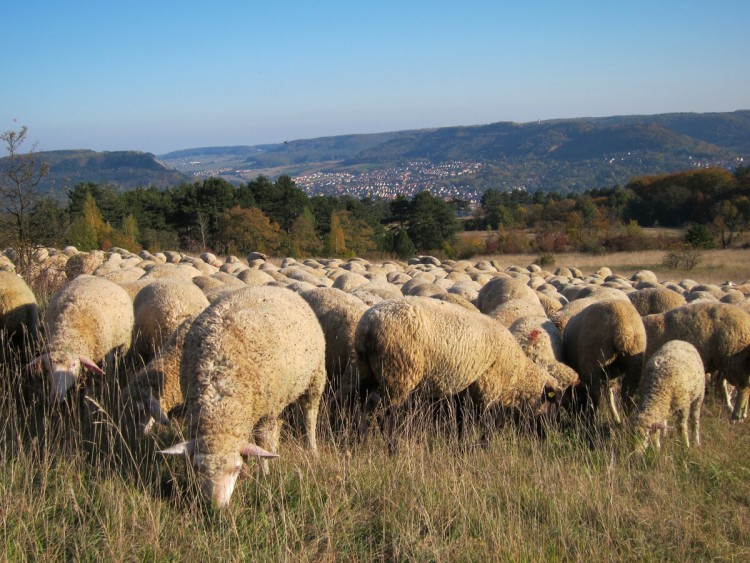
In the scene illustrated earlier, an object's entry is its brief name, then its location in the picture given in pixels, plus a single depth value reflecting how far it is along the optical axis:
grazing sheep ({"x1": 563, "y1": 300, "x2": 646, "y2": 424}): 7.77
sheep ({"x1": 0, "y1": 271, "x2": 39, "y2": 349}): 7.84
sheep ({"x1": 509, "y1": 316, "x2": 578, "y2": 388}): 7.39
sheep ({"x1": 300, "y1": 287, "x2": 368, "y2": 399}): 6.67
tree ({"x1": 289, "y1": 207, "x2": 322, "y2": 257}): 57.16
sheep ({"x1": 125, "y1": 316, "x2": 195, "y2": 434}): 5.32
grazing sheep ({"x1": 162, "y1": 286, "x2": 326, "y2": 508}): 4.30
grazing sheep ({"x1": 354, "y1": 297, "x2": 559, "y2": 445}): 5.90
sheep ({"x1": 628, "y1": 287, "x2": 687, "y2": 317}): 10.77
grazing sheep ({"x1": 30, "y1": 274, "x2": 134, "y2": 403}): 6.10
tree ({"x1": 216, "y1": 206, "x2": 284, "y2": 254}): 55.34
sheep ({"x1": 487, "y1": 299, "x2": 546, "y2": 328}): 9.32
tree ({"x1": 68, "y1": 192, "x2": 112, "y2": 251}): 36.62
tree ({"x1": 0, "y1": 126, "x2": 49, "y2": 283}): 14.85
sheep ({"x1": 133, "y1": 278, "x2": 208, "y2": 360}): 7.43
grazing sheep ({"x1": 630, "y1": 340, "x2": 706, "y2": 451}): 6.33
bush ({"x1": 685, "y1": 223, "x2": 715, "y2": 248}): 49.69
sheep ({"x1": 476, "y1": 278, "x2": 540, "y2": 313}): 11.56
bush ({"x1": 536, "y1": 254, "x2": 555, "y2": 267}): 45.53
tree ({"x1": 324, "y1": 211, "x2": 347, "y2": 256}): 56.00
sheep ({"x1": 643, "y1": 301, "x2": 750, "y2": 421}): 8.22
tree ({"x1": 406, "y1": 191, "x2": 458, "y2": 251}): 64.94
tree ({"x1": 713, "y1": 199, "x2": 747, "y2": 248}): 52.91
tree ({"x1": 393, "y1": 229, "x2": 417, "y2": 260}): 57.38
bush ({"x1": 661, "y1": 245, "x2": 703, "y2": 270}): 39.41
